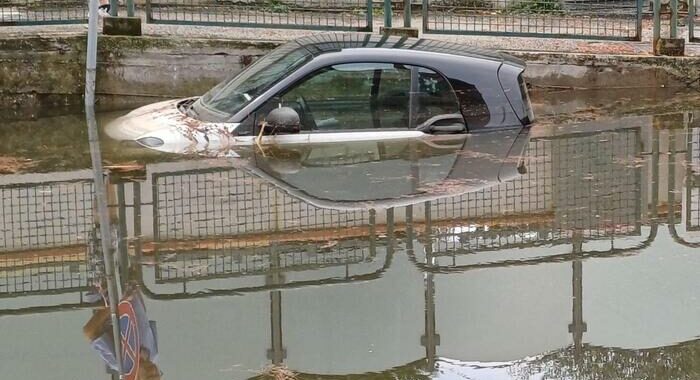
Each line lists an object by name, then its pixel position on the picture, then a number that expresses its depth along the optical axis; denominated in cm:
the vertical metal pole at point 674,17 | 1391
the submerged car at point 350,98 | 930
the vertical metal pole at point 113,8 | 1312
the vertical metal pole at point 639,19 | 1407
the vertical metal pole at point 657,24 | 1398
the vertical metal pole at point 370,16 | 1354
